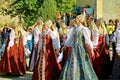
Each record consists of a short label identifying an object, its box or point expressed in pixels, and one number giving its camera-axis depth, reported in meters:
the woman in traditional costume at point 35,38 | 10.45
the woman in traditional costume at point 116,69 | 8.66
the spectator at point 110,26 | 13.26
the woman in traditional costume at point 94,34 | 9.52
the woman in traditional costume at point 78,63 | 7.97
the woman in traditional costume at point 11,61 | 10.06
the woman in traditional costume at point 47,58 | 8.74
